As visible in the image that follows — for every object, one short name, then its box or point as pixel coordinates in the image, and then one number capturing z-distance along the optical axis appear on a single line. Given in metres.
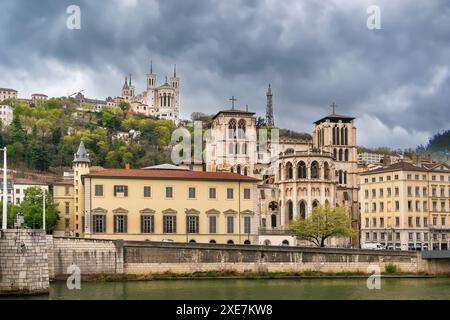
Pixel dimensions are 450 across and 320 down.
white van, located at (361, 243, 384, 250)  81.31
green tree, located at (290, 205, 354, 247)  82.29
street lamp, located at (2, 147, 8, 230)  47.00
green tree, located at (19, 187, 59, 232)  90.19
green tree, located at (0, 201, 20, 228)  93.24
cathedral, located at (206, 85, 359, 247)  97.00
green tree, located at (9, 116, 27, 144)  155.12
